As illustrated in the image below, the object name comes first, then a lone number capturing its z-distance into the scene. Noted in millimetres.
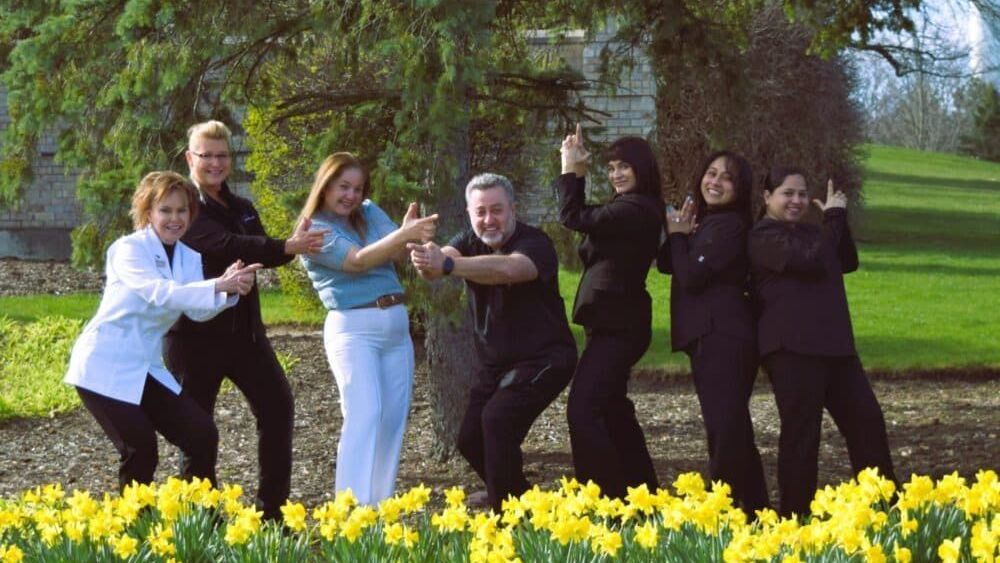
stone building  21203
